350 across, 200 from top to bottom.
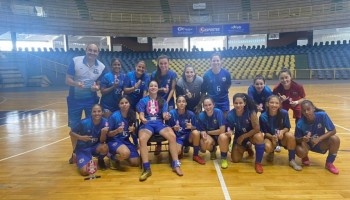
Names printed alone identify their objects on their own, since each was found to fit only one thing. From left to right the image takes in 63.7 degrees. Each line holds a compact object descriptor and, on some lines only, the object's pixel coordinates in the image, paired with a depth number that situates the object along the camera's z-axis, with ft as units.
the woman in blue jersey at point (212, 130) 12.66
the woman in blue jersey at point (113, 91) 13.84
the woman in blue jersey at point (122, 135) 12.39
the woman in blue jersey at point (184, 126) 13.11
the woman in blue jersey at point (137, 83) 14.43
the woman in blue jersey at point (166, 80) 14.39
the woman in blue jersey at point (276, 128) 12.19
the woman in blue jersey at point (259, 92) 13.67
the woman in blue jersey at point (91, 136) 11.93
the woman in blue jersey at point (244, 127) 12.20
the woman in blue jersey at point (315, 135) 11.80
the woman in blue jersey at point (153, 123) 11.90
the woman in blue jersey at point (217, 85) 14.61
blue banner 72.23
